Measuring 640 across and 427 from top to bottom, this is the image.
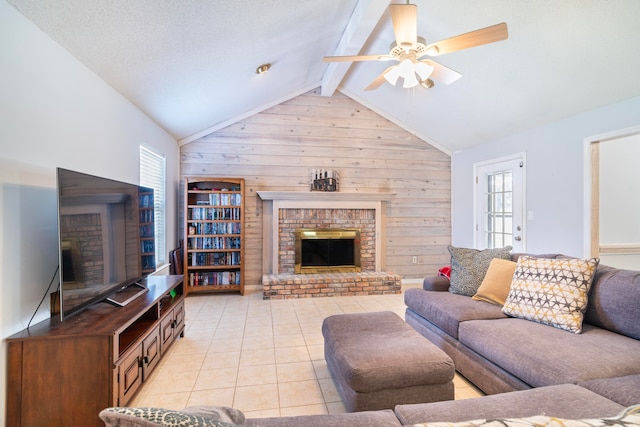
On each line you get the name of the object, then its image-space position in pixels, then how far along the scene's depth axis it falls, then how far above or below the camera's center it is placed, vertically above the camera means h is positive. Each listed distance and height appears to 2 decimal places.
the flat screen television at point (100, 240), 1.71 -0.20
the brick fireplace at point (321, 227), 4.48 -0.43
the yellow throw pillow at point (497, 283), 2.43 -0.60
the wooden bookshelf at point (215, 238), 4.42 -0.40
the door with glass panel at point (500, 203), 4.16 +0.08
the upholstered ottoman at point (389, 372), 1.63 -0.89
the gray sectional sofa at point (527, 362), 1.08 -0.76
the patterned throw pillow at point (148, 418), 0.55 -0.39
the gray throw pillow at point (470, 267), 2.70 -0.53
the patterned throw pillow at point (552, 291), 1.93 -0.56
